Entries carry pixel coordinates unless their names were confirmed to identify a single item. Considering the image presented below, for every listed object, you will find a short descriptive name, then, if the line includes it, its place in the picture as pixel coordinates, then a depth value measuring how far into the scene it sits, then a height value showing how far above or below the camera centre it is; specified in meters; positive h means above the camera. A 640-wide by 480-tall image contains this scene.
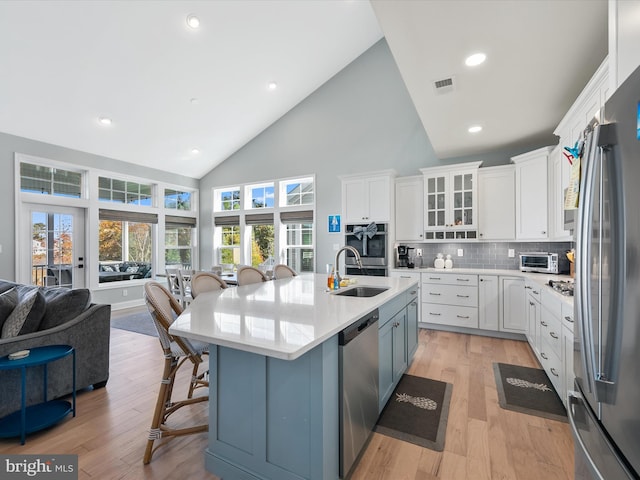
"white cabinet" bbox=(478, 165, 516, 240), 4.13 +0.54
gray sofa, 2.14 -0.79
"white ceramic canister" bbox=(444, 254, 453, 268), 4.61 -0.35
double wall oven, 4.64 -0.11
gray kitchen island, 1.29 -0.70
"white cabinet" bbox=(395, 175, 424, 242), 4.73 +0.52
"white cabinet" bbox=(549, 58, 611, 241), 2.07 +0.97
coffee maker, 4.82 -0.26
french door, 4.71 -0.08
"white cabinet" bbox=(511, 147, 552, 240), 3.71 +0.59
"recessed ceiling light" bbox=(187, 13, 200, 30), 3.76 +2.83
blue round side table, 1.91 -1.23
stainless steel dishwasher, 1.48 -0.81
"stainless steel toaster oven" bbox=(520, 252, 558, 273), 3.74 -0.28
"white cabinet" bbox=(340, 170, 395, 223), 4.68 +0.71
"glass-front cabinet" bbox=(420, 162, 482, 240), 4.30 +0.59
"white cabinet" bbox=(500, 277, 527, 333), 3.76 -0.83
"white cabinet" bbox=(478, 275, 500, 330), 3.93 -0.82
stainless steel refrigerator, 0.75 -0.14
